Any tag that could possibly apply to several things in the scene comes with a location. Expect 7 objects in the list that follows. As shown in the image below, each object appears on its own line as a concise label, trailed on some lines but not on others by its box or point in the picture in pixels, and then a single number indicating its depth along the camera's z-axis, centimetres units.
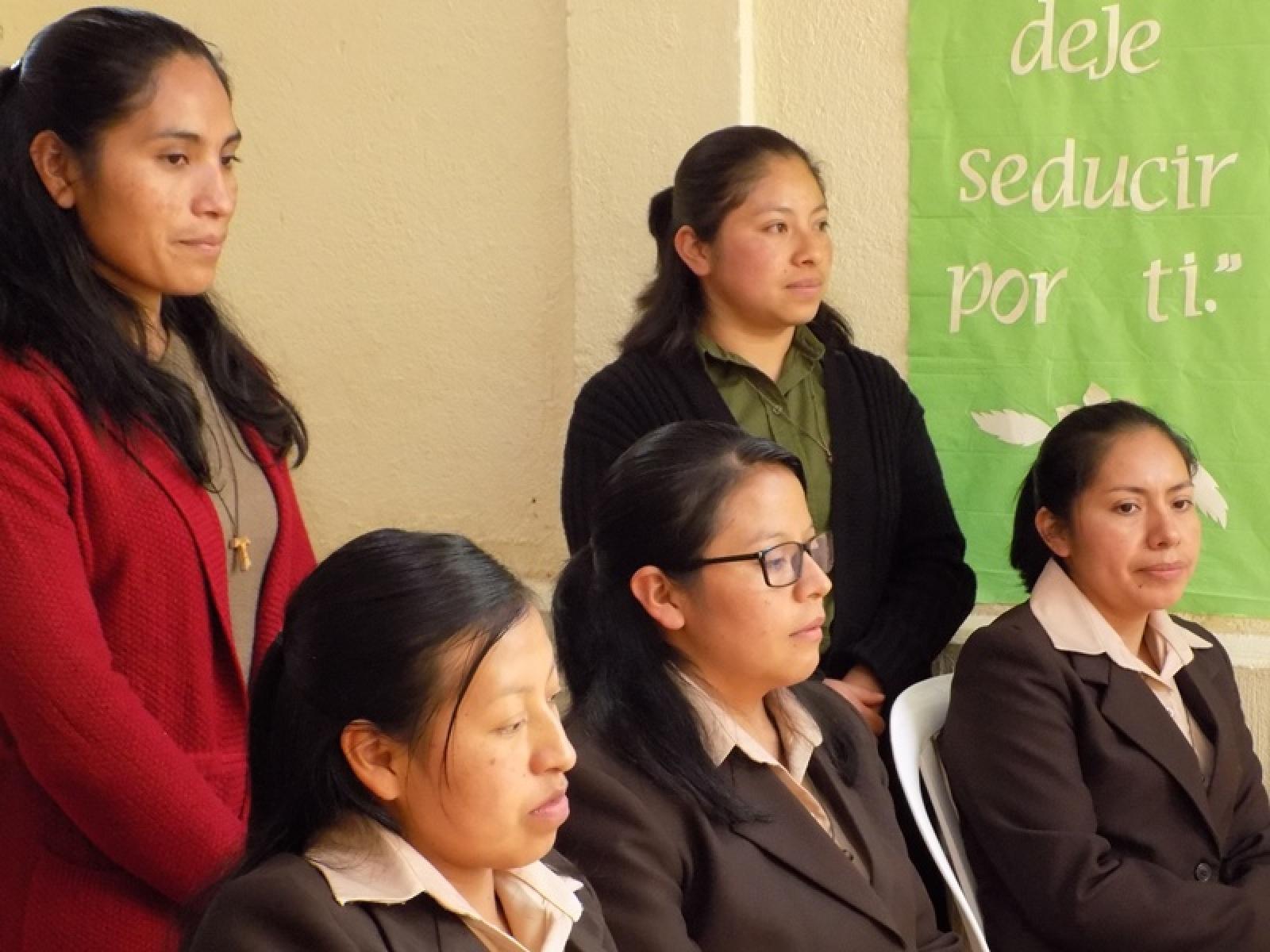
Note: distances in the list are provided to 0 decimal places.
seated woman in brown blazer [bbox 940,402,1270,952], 252
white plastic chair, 251
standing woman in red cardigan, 177
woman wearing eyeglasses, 206
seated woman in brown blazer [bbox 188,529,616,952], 158
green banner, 307
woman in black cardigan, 286
